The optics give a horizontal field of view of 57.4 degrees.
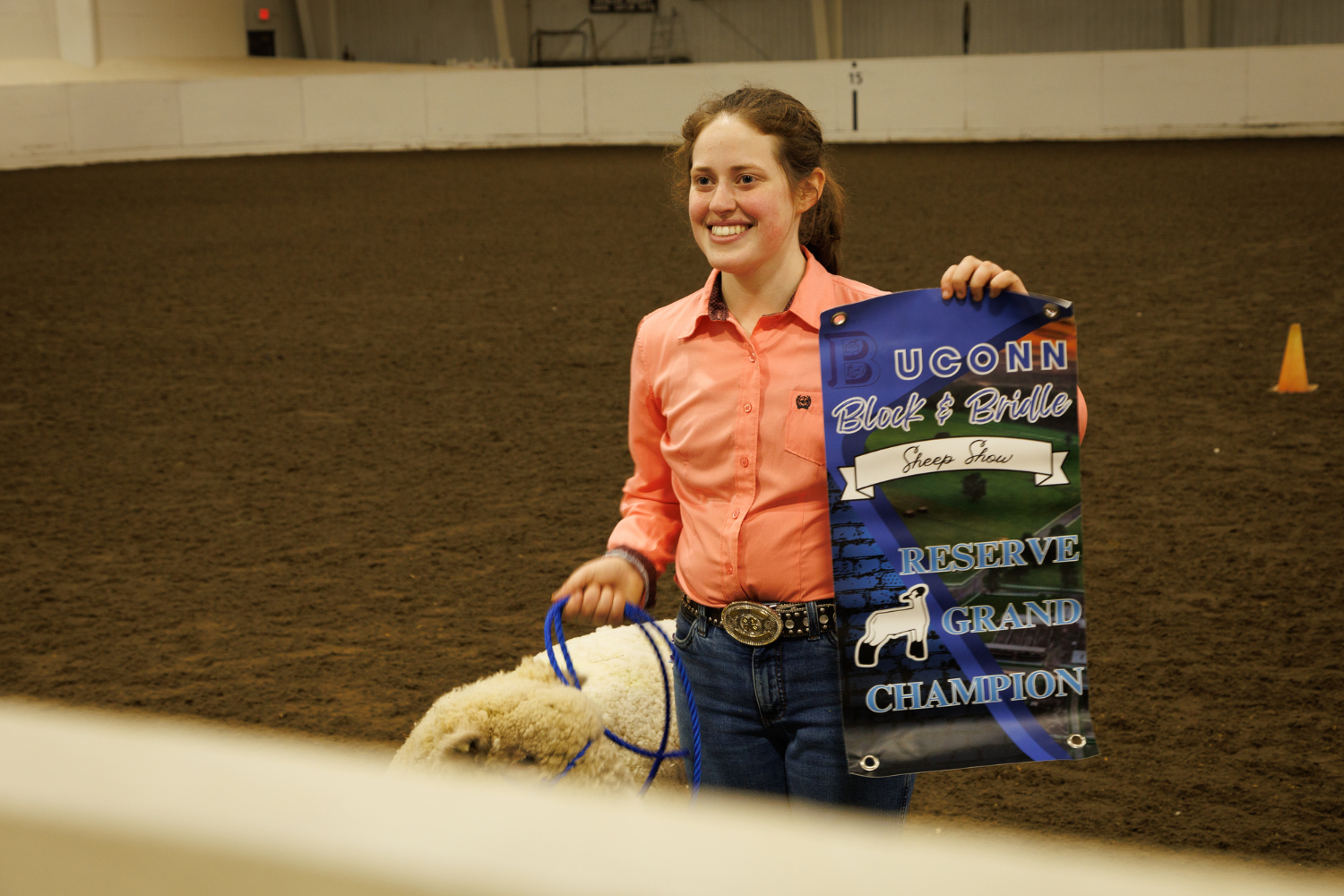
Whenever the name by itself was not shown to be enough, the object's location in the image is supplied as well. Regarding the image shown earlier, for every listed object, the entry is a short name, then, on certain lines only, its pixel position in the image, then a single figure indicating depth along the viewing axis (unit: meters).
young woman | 1.98
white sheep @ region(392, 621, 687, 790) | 2.32
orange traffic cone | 7.04
